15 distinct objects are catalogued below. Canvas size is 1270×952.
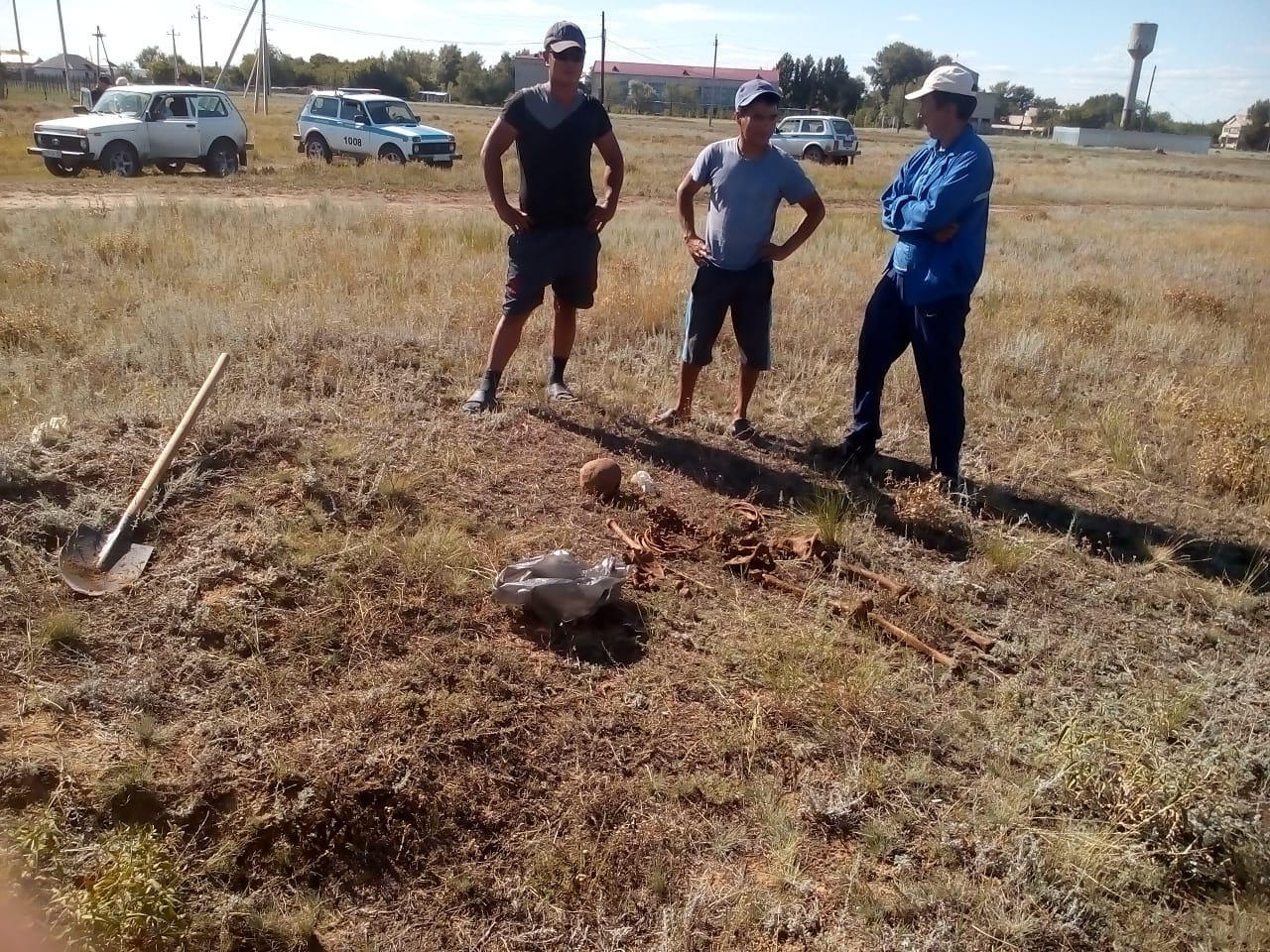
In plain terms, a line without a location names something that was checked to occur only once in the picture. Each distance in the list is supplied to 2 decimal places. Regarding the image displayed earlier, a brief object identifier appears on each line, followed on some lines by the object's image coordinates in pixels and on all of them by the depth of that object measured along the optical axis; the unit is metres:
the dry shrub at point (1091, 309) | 7.74
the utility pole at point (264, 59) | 34.69
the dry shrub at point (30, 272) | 6.84
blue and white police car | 18.20
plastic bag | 3.18
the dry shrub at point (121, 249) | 7.63
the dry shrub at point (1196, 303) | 8.90
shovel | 3.08
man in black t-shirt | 4.36
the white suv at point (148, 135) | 14.09
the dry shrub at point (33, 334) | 5.34
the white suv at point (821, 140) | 25.30
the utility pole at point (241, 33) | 32.47
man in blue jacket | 3.83
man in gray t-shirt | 4.31
